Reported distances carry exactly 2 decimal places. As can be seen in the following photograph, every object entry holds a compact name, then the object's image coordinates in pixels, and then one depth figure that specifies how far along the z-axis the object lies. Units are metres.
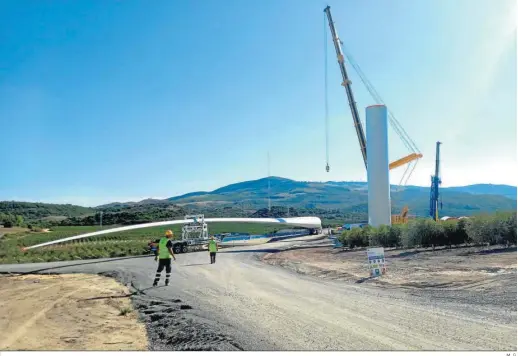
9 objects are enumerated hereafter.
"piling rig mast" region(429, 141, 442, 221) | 50.89
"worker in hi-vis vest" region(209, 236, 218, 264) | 23.20
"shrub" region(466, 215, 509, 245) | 21.38
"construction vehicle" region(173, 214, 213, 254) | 35.47
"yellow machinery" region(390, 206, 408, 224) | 40.84
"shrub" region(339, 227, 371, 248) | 31.20
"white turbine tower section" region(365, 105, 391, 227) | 34.47
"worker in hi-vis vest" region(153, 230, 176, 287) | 13.84
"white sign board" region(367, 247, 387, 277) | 15.31
